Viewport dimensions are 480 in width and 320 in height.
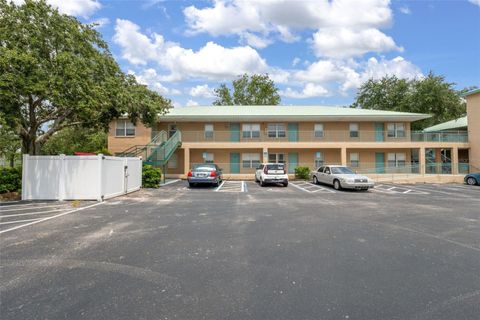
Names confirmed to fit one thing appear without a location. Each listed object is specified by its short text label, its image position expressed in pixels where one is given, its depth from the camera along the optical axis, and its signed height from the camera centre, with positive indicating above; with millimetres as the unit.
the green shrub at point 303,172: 22688 -629
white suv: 17719 -622
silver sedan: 15398 -816
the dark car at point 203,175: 16906 -661
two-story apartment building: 24297 +2329
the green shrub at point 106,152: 22634 +1027
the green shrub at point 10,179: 11906 -659
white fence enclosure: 11258 -569
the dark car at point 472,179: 20669 -1082
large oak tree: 10195 +3684
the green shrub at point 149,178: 16516 -824
